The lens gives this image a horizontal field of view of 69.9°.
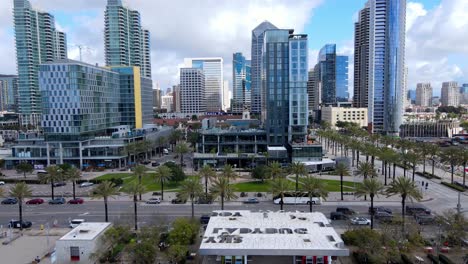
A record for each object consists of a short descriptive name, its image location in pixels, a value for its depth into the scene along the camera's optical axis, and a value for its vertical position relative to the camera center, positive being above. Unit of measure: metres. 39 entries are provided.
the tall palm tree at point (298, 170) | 72.79 -12.27
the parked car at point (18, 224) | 57.97 -18.73
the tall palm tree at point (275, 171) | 77.10 -13.21
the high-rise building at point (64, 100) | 115.25 +5.39
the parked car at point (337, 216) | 59.62 -18.37
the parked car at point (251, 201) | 71.31 -18.54
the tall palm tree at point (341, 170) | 71.38 -12.14
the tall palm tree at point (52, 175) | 74.25 -13.37
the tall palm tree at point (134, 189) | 57.26 -12.76
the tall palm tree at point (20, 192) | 57.40 -13.16
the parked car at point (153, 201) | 71.34 -18.38
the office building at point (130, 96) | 156.38 +9.02
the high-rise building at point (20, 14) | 199.10 +60.69
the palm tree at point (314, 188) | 56.69 -12.68
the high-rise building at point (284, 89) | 122.44 +9.27
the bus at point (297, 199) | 69.62 -17.92
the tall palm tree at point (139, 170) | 76.50 -12.75
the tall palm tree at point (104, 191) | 55.44 -12.56
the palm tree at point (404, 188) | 51.47 -11.76
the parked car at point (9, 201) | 72.81 -18.49
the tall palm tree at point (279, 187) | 57.99 -12.87
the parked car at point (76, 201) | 72.29 -18.54
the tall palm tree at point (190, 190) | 56.44 -12.79
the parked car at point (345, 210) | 61.41 -18.01
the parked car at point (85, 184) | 88.57 -18.40
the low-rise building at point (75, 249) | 43.00 -17.23
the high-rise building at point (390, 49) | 193.62 +37.50
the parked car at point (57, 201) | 72.31 -18.44
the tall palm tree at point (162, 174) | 74.94 -13.26
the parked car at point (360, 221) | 56.22 -18.20
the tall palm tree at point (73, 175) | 72.31 -12.86
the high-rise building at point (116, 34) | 187.50 +46.61
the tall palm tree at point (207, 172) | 70.81 -12.40
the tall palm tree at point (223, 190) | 57.16 -12.95
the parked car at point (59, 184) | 89.91 -18.44
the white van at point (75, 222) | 57.37 -18.35
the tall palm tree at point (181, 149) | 110.29 -11.36
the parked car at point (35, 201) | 72.81 -18.54
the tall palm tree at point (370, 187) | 54.94 -12.35
